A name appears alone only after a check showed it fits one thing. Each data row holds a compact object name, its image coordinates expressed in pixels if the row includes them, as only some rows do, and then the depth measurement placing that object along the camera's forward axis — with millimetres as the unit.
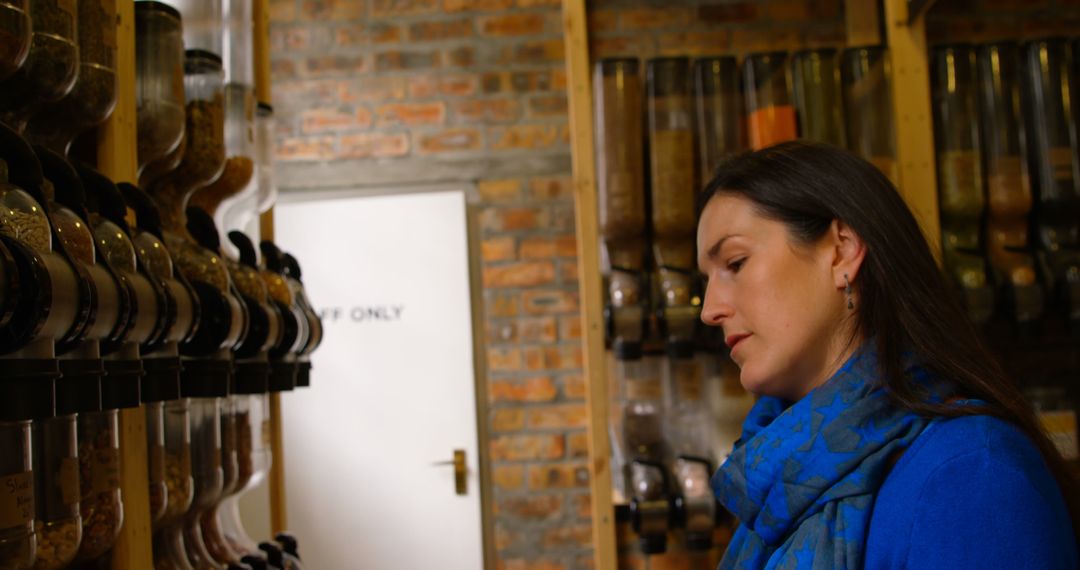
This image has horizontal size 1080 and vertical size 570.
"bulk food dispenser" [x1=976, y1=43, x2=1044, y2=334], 2305
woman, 999
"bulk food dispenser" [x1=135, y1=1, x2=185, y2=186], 1342
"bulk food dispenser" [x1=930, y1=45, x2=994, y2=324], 2324
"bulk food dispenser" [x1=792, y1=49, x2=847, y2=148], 2357
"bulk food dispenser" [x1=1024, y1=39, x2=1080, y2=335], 2303
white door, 3641
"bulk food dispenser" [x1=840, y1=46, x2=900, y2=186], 2350
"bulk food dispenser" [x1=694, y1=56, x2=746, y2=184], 2391
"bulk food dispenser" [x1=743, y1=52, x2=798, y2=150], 2342
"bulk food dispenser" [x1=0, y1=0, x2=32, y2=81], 843
